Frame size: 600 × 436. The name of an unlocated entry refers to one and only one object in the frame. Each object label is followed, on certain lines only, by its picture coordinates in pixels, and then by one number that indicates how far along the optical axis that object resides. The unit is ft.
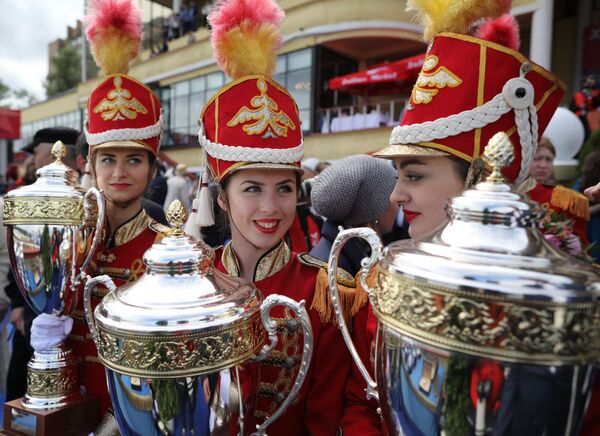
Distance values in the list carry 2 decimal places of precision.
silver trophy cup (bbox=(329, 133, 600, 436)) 2.27
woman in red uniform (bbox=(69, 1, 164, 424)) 6.85
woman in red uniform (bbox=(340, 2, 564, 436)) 4.05
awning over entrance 38.01
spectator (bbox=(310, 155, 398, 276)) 7.91
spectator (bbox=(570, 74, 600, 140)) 21.99
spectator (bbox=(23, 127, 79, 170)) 12.08
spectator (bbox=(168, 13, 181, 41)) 64.75
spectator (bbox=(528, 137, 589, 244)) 10.01
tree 123.54
